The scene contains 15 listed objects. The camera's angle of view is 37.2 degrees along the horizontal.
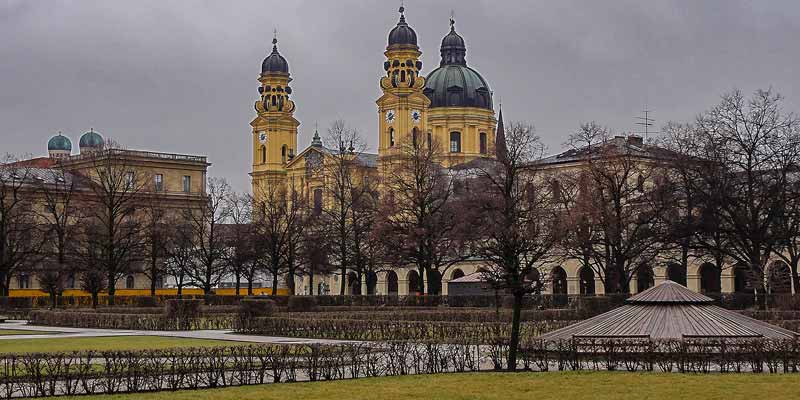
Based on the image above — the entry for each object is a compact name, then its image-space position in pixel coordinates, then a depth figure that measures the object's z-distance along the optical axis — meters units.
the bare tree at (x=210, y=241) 96.69
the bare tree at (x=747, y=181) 61.19
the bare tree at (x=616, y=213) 66.94
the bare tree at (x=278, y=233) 94.00
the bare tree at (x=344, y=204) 86.50
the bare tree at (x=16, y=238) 83.25
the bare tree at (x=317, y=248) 91.00
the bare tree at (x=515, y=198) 68.29
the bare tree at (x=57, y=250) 81.19
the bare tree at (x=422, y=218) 77.94
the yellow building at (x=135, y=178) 107.30
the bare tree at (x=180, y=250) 98.85
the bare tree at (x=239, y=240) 98.38
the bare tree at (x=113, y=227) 81.75
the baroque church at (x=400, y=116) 124.81
